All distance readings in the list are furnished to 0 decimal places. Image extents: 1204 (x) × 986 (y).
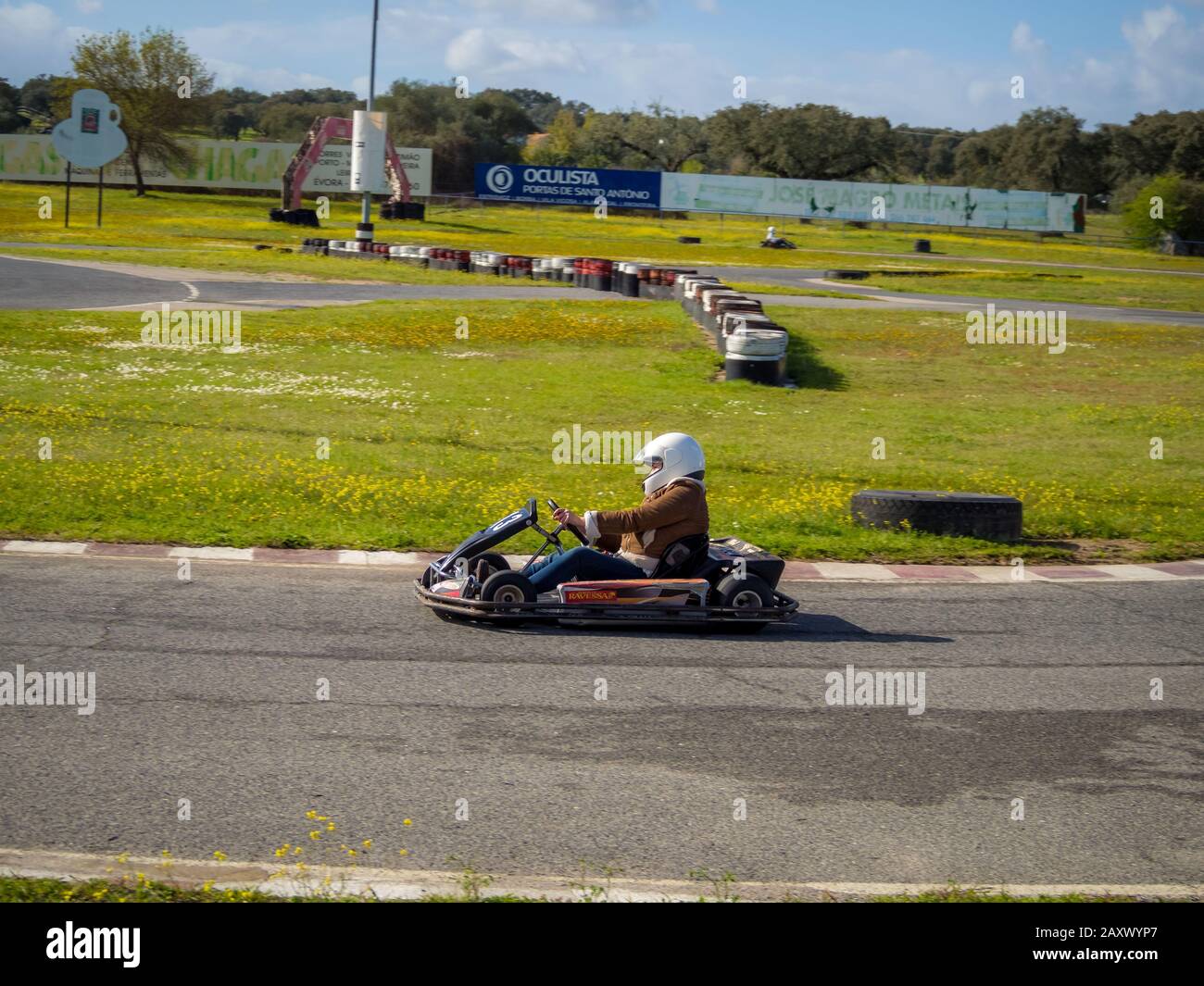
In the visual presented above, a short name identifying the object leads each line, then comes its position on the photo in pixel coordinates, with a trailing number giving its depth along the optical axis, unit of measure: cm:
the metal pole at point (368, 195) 4108
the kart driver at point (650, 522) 809
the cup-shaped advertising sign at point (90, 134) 4481
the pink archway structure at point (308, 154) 4959
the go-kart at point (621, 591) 798
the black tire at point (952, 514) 1057
